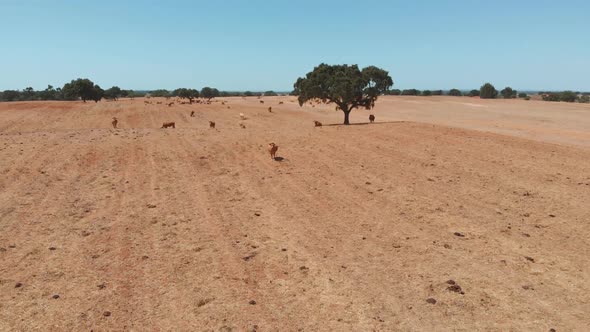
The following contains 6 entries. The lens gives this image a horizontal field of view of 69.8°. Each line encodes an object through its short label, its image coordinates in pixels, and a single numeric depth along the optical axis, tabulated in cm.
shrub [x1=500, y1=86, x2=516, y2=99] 13512
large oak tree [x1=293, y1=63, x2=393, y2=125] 4078
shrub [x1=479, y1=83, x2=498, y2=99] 12311
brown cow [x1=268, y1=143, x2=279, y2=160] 2198
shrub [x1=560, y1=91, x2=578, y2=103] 10125
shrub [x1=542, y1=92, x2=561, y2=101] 10423
